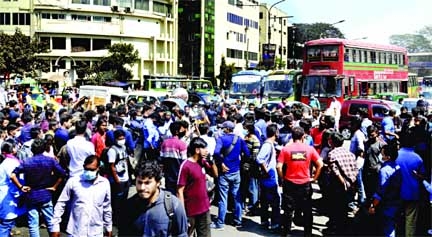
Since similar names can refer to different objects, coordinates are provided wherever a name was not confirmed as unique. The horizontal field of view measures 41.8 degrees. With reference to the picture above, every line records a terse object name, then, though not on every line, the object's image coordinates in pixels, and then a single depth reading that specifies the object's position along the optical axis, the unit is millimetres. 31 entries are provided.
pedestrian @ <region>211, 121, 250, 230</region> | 8969
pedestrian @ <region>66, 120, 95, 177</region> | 8070
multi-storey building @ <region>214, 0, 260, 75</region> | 78312
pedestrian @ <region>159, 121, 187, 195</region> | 8224
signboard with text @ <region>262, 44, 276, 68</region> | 58253
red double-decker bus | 26906
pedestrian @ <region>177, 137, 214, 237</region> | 6820
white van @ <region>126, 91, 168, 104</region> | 25600
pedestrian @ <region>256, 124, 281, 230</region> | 8742
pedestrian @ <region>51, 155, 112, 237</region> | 5934
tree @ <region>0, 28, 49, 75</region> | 46781
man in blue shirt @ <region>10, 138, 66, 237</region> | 7316
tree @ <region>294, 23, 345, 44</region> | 100675
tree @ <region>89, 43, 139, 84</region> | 55406
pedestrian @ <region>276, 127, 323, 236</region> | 8000
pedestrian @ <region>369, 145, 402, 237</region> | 7008
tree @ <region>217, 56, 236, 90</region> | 70625
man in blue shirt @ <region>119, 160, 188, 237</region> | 4574
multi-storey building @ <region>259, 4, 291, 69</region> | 94688
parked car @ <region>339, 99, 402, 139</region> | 19308
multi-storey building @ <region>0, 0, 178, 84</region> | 60188
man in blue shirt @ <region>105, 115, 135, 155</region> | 9698
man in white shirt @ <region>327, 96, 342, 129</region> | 19642
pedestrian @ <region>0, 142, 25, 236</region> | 7289
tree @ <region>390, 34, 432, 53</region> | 64375
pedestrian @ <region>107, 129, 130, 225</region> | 8195
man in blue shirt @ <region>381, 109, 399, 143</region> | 11441
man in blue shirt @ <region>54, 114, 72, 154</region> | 9516
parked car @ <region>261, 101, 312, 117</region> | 13647
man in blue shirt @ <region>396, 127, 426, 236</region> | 6895
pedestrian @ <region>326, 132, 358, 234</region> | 8258
